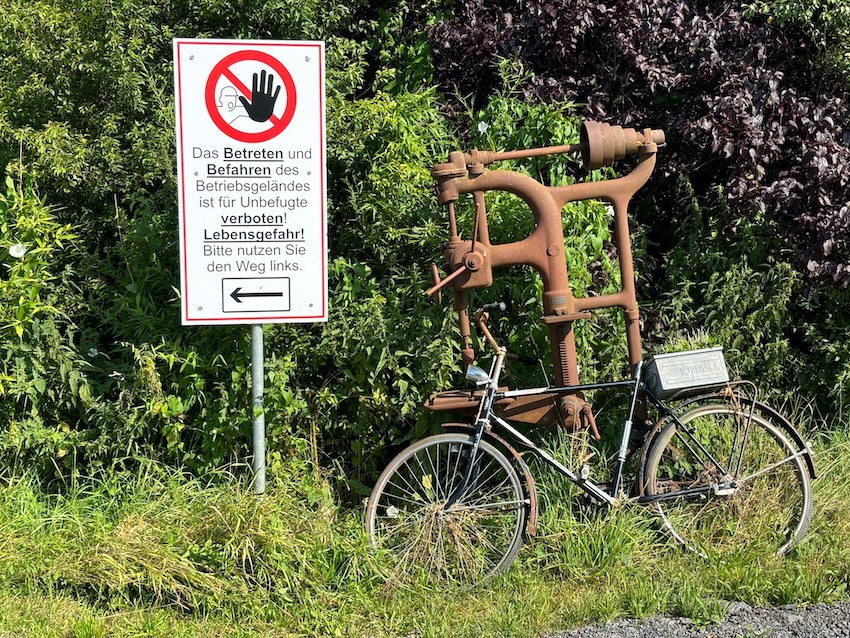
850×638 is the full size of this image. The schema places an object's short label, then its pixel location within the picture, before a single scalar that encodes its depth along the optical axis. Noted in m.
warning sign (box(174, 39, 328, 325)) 3.99
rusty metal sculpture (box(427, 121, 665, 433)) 4.23
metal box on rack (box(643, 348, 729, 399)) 4.24
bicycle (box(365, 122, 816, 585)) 4.19
